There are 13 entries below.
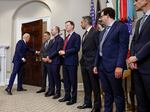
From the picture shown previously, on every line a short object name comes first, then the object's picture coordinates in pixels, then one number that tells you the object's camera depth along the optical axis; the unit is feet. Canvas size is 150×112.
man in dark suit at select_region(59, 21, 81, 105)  8.23
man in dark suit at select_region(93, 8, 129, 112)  5.21
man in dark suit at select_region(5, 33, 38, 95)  10.93
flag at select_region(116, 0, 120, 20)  9.16
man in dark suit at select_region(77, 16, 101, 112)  6.97
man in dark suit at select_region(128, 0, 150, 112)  4.16
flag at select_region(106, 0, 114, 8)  10.16
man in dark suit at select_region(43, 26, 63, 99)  9.31
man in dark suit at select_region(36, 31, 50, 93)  10.44
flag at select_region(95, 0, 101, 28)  10.60
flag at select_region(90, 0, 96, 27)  10.73
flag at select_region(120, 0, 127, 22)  8.83
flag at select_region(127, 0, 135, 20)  8.69
